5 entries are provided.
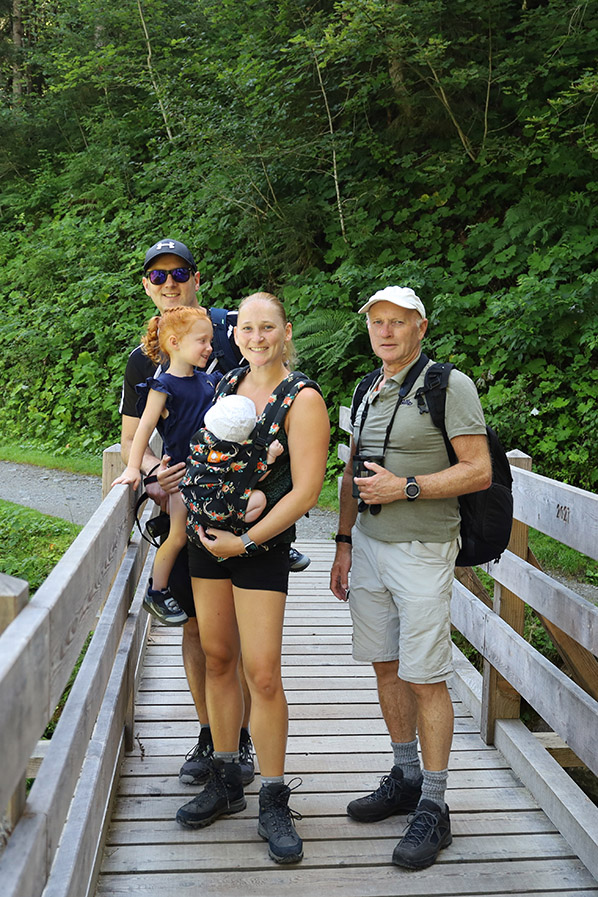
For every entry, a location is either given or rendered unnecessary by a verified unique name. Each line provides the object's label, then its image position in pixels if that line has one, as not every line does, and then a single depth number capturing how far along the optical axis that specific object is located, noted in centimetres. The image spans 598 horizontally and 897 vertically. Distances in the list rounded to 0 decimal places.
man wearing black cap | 346
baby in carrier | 282
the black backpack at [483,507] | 302
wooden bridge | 177
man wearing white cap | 297
